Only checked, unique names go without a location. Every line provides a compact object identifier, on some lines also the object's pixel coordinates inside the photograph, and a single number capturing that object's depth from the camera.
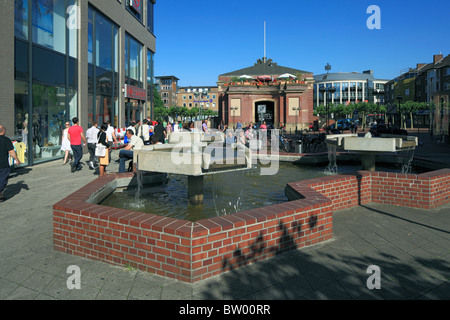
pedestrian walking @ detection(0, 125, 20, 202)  7.81
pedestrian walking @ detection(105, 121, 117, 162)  15.29
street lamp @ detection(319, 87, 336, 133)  33.91
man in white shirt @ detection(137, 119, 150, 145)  15.48
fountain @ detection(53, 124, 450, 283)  3.86
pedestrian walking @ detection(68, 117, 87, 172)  12.26
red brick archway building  49.75
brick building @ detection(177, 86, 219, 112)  147.88
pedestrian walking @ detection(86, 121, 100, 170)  12.96
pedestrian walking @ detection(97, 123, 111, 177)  10.31
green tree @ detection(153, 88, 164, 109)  112.38
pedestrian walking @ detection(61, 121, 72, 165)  14.19
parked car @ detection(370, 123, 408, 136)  29.55
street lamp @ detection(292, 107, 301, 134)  49.28
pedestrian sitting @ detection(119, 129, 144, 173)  9.86
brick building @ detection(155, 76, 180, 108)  143.12
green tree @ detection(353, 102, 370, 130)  83.07
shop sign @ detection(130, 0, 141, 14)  25.41
